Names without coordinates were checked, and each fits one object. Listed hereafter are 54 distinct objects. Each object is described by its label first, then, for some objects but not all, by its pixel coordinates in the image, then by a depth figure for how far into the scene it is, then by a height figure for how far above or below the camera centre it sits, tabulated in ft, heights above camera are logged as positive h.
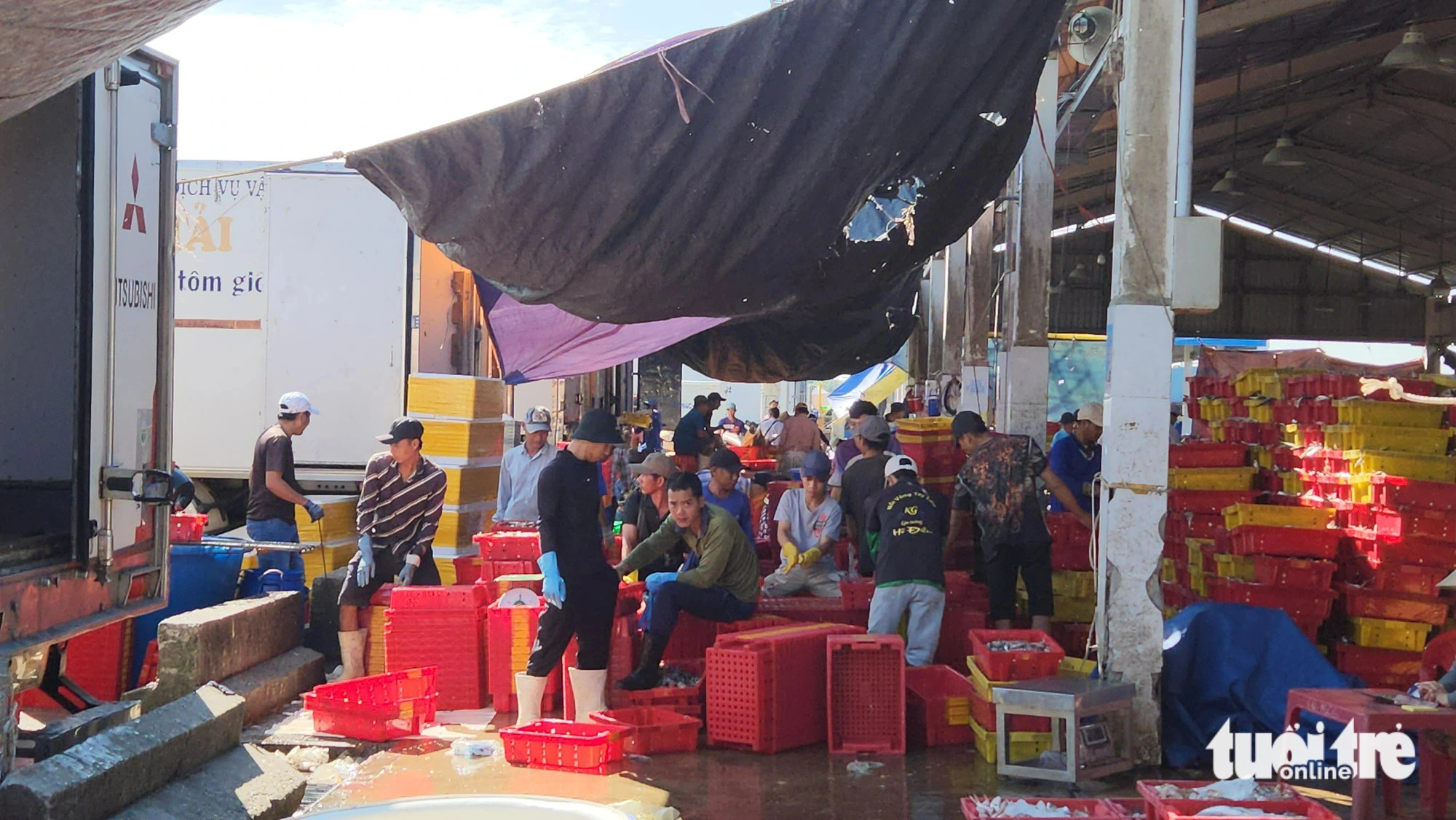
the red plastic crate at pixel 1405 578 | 26.30 -3.45
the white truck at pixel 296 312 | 38.60 +2.54
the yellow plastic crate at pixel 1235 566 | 27.68 -3.46
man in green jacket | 25.88 -3.61
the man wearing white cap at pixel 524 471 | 36.27 -2.14
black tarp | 19.99 +4.09
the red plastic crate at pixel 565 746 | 21.21 -5.94
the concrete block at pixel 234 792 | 16.38 -5.54
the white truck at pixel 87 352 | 16.97 +0.54
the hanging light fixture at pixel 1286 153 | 65.82 +13.90
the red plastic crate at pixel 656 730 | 23.50 -6.21
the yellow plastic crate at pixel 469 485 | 36.94 -2.64
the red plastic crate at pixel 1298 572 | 26.73 -3.41
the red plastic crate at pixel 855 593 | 28.76 -4.33
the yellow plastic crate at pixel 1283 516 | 27.35 -2.27
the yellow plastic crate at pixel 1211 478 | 31.55 -1.69
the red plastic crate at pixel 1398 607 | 26.43 -4.07
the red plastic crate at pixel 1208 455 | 31.68 -1.12
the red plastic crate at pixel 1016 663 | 22.81 -4.69
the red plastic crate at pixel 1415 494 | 26.30 -1.68
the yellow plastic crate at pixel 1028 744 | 22.44 -6.04
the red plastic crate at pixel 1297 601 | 26.78 -4.02
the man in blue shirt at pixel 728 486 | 31.86 -2.18
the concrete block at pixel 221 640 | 23.58 -4.97
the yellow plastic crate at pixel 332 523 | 34.99 -3.64
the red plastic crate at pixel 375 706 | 23.99 -6.04
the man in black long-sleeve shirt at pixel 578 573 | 24.26 -3.39
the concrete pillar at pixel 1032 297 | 39.06 +3.46
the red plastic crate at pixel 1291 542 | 26.85 -2.79
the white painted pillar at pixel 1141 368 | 22.58 +0.74
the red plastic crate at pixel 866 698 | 23.73 -5.57
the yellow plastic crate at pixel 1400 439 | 28.07 -0.54
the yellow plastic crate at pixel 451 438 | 36.88 -1.22
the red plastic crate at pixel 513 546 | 30.07 -3.57
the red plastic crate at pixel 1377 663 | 26.61 -5.35
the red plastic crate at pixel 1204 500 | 30.96 -2.19
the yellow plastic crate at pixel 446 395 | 36.60 +0.04
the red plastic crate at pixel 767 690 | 23.58 -5.46
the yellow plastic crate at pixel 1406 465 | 27.55 -1.10
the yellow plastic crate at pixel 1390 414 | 28.30 +0.02
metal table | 20.93 -5.12
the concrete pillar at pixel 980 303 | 47.39 +3.95
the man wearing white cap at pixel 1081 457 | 35.55 -1.39
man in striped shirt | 27.96 -2.76
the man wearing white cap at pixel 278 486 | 30.91 -2.32
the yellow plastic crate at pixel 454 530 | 37.09 -3.95
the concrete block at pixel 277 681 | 25.26 -6.10
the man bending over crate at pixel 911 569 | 26.13 -3.42
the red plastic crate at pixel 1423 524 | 26.25 -2.30
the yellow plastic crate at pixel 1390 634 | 26.43 -4.66
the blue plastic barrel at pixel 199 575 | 28.60 -4.21
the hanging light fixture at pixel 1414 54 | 48.70 +14.06
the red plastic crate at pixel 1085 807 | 14.69 -4.77
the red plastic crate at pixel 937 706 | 24.32 -5.85
